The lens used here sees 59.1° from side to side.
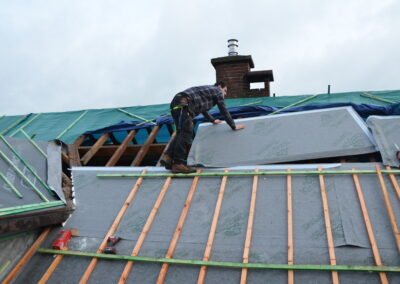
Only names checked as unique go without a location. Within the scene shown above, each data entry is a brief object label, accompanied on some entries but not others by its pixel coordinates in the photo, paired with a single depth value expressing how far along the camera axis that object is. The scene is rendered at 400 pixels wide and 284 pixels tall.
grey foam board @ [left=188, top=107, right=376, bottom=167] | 4.78
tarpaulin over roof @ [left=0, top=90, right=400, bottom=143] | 7.25
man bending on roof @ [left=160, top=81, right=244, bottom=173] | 4.70
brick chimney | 9.38
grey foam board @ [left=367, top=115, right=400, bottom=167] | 4.27
